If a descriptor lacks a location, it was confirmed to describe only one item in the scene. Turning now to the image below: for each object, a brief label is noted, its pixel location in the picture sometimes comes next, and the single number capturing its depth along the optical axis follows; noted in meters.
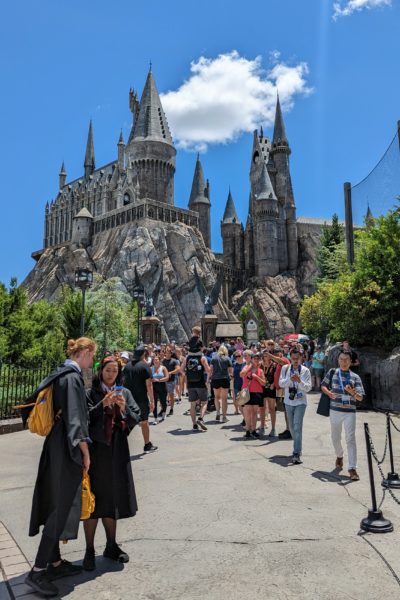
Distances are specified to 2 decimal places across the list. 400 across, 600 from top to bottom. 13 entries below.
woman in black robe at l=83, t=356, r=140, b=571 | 3.78
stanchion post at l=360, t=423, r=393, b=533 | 4.45
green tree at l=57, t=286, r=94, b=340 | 26.38
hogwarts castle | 66.00
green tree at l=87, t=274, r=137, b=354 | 37.88
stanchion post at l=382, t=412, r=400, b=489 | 5.73
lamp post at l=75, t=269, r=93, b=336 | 18.09
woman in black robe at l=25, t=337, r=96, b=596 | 3.41
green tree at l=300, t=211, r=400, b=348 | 13.98
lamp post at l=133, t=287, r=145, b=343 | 25.00
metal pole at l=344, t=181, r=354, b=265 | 17.23
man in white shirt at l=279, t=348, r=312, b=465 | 7.24
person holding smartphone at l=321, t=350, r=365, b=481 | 6.55
